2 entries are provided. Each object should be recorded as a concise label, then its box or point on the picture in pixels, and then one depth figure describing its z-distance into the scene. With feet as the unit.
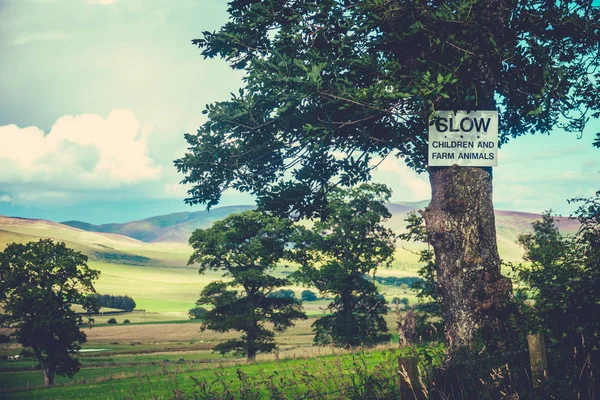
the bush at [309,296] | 611.88
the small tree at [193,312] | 323.24
